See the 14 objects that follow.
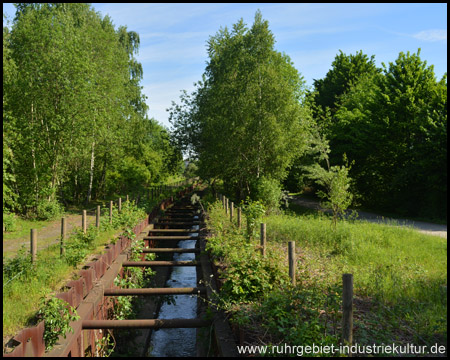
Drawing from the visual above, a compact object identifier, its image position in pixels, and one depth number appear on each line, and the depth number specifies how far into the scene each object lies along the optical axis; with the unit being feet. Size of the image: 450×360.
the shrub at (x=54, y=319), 18.06
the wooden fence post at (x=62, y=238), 30.12
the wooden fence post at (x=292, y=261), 20.94
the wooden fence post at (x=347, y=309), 13.82
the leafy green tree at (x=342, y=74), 140.05
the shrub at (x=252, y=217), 35.02
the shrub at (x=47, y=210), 61.52
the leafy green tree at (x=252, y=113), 67.92
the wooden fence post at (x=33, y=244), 26.30
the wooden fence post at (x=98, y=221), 39.35
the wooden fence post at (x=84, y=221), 34.35
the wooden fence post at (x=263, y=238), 26.18
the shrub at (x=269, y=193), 64.03
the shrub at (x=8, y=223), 49.42
